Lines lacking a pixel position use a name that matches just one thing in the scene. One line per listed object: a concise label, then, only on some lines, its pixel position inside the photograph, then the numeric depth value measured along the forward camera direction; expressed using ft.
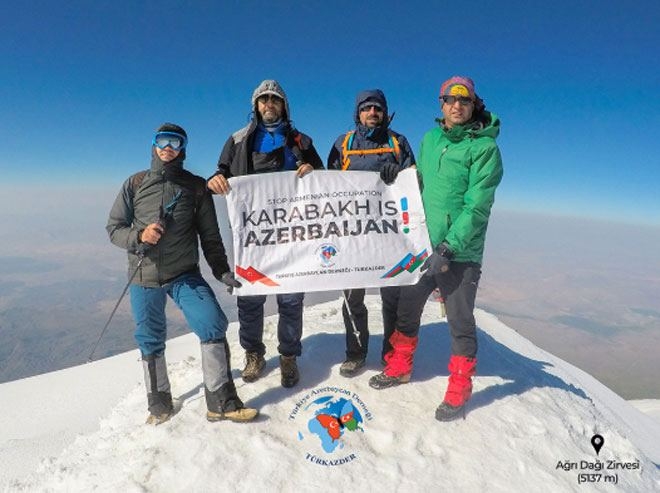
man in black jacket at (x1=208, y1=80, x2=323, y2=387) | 15.24
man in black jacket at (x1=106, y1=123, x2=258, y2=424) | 14.33
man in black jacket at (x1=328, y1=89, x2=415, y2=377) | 15.58
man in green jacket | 13.79
